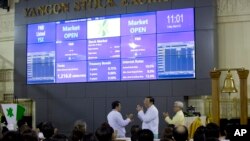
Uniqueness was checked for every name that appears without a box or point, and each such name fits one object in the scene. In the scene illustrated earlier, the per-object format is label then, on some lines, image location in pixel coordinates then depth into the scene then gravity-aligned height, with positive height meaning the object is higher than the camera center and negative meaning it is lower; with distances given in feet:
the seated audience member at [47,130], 18.67 -2.09
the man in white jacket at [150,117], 29.12 -2.35
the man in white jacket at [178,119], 28.43 -2.43
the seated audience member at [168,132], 17.82 -2.17
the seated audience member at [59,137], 15.66 -2.02
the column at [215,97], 27.96 -1.02
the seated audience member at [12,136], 13.91 -1.74
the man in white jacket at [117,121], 28.71 -2.59
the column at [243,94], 27.89 -0.82
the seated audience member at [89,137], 16.10 -2.08
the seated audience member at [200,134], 15.75 -1.97
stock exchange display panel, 38.11 +2.91
